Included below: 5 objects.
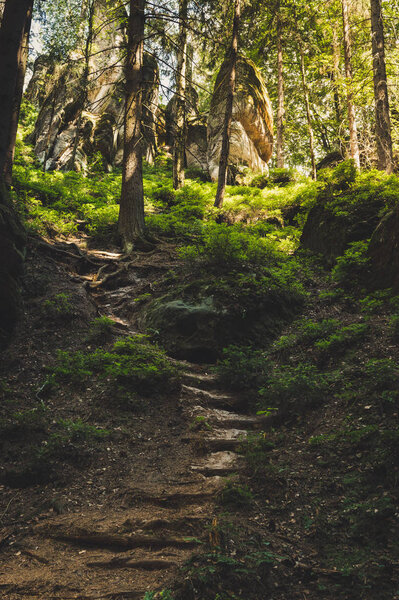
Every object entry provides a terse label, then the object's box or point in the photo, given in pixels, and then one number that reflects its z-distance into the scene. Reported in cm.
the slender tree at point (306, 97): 2128
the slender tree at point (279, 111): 2045
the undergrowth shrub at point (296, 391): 498
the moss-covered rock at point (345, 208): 896
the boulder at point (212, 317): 687
